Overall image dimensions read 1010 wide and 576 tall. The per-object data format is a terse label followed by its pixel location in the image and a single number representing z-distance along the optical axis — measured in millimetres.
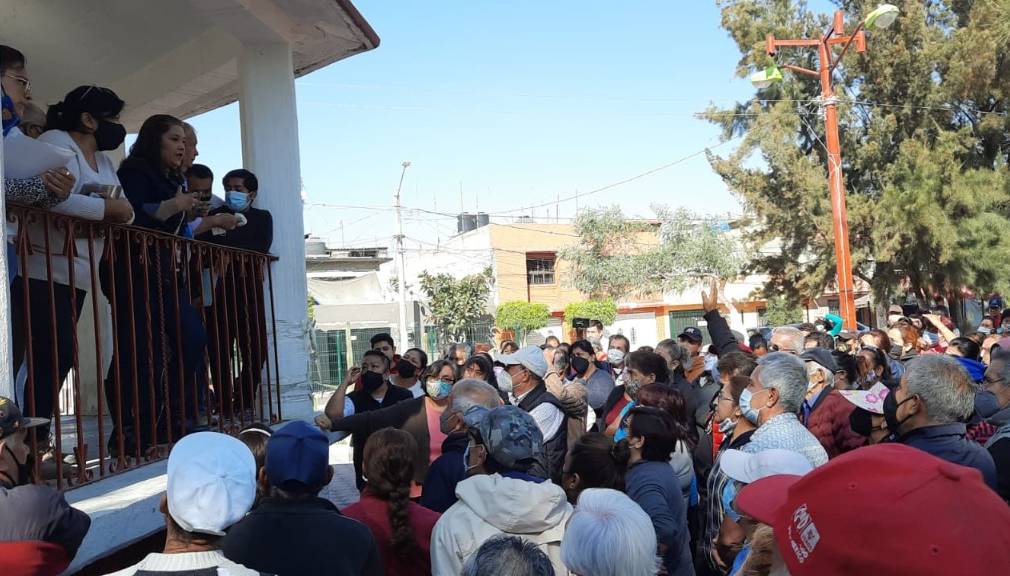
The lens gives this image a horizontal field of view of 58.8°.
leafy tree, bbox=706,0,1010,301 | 22203
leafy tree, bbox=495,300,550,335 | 40000
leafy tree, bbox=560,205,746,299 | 39812
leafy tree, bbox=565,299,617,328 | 40500
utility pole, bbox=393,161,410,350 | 31109
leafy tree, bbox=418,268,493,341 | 38094
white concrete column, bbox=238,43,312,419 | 6312
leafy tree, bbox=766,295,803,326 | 39719
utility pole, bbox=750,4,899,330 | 15766
